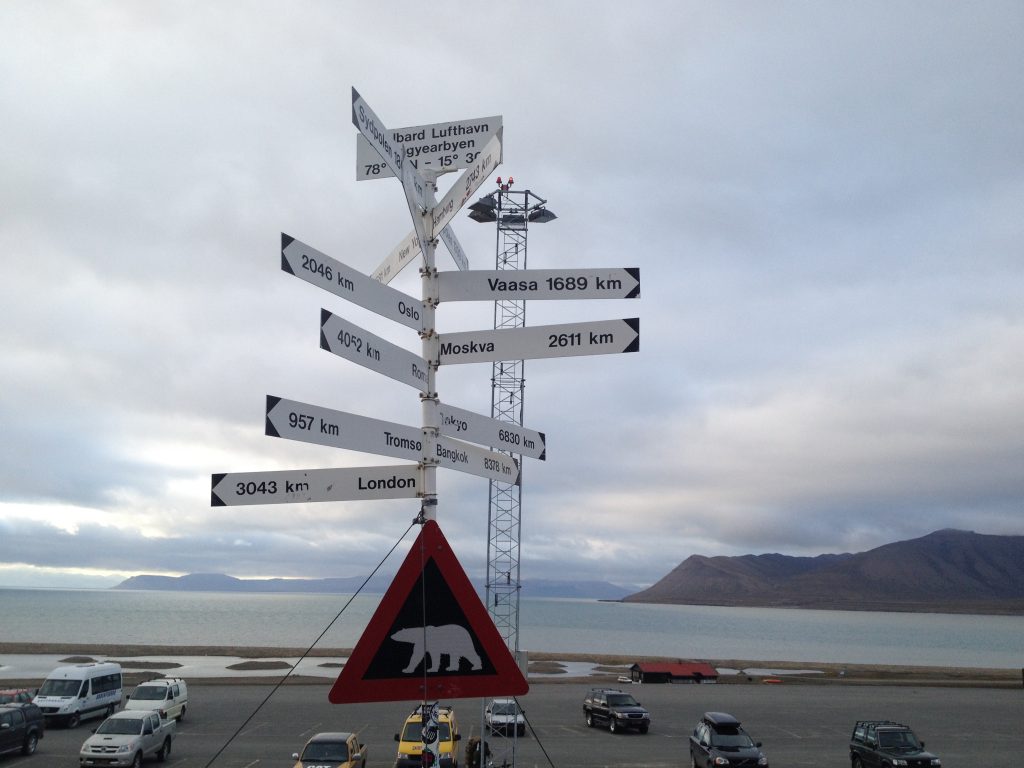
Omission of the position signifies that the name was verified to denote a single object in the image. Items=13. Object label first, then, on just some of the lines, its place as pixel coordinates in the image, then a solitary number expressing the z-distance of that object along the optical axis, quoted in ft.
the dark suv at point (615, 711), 95.40
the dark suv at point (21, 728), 72.33
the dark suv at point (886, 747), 67.51
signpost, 15.70
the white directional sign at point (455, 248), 22.03
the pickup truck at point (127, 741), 67.72
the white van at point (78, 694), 90.89
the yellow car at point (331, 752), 60.64
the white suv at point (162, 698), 91.50
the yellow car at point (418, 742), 67.26
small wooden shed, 164.14
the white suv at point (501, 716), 88.05
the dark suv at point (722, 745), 67.87
